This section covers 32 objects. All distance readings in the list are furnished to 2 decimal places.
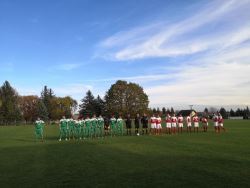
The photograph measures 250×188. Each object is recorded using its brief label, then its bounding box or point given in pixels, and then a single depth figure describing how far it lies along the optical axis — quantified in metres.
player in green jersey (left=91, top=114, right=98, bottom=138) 22.45
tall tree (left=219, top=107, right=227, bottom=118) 74.46
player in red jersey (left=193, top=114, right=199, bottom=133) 24.32
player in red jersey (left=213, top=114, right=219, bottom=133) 23.68
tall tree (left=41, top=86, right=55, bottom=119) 77.26
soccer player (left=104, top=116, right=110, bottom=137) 23.43
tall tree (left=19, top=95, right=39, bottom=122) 86.62
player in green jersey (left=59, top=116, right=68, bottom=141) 21.58
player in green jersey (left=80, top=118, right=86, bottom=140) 22.20
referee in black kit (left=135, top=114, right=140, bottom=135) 23.09
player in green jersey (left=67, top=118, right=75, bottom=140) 21.87
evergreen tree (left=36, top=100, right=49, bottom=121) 71.25
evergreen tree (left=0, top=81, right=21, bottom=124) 73.54
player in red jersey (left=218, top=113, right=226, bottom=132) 23.62
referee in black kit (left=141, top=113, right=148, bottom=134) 23.32
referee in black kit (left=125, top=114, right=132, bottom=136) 23.60
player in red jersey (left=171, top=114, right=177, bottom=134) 23.91
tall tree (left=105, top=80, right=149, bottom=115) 65.92
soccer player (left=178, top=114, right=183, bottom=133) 24.47
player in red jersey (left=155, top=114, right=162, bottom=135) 23.37
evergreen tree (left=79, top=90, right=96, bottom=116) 66.97
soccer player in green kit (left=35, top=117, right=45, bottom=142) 22.04
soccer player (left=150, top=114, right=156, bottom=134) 23.20
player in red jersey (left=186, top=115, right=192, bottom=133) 24.38
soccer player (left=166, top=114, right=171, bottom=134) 23.66
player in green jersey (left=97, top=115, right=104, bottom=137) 22.72
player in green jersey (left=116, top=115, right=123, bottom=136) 23.64
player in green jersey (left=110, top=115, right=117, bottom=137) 23.62
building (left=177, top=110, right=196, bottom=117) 79.42
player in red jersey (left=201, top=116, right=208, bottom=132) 25.17
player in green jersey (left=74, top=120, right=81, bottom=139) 22.08
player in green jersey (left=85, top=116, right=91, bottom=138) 22.32
